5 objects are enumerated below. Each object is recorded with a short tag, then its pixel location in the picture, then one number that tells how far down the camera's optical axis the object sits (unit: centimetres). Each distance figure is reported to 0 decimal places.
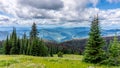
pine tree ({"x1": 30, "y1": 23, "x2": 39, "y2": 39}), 4251
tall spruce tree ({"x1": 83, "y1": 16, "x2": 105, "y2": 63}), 1031
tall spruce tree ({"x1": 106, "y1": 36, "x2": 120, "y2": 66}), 1255
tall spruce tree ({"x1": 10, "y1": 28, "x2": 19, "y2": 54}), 3846
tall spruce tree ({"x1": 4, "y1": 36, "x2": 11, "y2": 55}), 3916
